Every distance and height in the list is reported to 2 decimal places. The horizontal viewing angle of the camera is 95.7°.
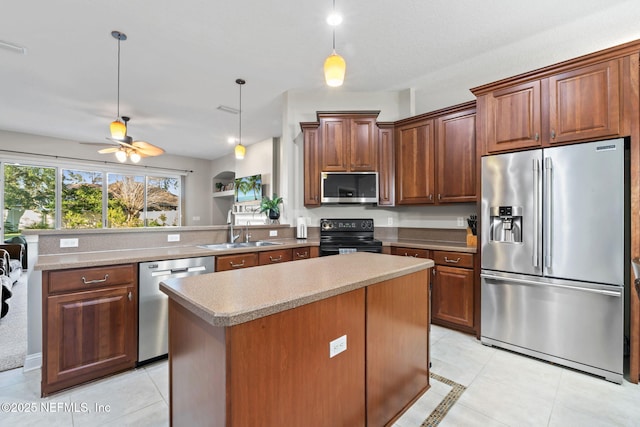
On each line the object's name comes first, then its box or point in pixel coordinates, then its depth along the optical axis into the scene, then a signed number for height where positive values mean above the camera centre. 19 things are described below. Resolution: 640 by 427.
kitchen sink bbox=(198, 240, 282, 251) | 3.09 -0.32
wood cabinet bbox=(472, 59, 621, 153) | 2.11 +0.87
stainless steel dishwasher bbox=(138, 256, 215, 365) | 2.21 -0.72
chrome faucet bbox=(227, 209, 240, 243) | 3.32 -0.17
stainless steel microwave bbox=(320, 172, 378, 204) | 3.73 +0.37
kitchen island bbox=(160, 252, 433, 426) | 0.98 -0.53
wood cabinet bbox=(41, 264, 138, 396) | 1.87 -0.74
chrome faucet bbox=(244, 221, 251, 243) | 3.53 -0.22
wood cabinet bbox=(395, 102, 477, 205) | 3.08 +0.67
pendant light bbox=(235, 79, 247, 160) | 3.82 +0.99
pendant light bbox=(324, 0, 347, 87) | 1.86 +0.94
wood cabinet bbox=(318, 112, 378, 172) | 3.73 +0.95
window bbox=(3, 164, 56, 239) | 5.86 +0.40
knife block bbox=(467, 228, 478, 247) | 2.99 -0.26
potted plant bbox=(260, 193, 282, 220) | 3.94 +0.12
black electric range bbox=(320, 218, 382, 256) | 3.75 -0.20
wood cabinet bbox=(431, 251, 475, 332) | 2.82 -0.76
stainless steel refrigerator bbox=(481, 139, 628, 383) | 2.06 -0.31
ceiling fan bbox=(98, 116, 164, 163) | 4.38 +1.04
